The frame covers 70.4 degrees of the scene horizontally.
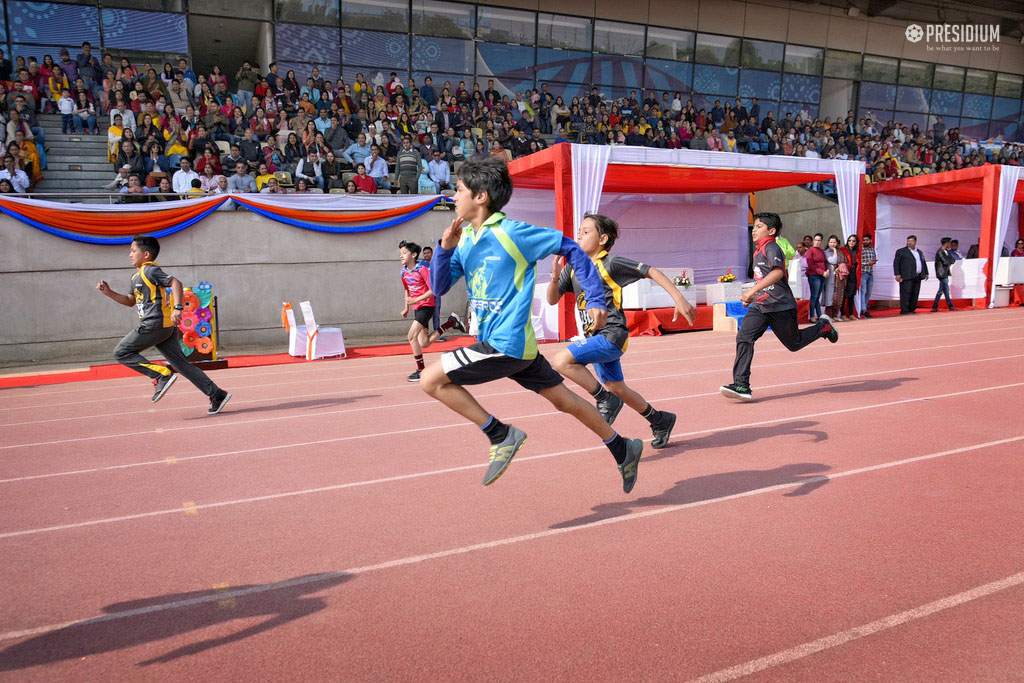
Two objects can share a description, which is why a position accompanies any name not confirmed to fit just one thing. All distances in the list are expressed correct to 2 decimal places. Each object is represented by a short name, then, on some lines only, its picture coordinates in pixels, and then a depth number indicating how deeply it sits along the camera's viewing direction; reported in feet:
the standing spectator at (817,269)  49.44
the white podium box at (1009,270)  59.00
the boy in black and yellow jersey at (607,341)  16.28
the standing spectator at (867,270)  54.60
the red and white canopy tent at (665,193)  43.80
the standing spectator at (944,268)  58.23
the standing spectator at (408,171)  51.21
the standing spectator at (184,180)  45.78
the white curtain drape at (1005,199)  57.12
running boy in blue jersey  11.79
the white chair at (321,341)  42.19
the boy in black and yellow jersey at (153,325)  23.94
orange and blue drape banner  41.19
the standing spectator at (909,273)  56.85
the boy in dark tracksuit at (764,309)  22.52
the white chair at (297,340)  42.70
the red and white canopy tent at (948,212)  57.21
